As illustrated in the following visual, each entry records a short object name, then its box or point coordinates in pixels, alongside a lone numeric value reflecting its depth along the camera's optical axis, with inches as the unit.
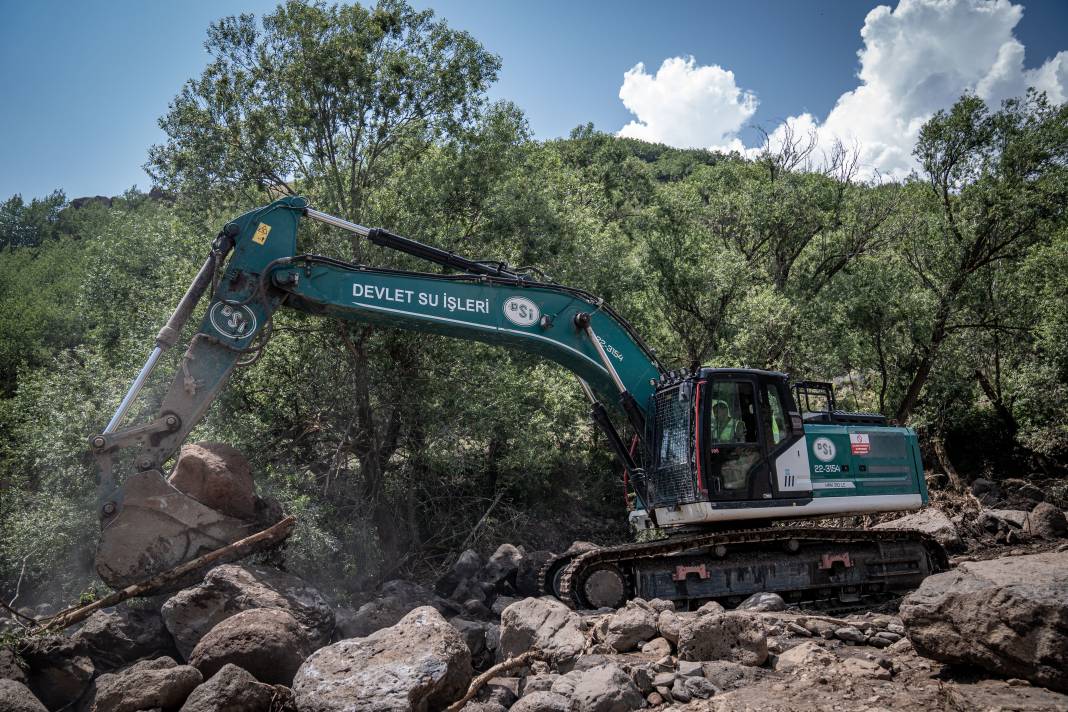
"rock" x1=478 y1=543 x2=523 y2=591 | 388.2
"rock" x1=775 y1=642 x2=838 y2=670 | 228.4
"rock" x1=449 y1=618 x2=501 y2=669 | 275.0
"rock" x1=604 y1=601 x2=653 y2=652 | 254.5
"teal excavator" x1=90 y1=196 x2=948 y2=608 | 274.7
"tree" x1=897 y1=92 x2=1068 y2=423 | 637.9
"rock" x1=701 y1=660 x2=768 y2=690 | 218.1
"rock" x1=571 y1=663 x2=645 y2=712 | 197.2
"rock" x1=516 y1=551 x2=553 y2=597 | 384.8
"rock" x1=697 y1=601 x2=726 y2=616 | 283.9
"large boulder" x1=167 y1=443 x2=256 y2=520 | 291.4
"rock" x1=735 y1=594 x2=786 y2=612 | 301.2
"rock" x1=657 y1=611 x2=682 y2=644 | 249.0
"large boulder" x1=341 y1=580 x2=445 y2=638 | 294.4
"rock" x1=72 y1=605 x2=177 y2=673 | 263.4
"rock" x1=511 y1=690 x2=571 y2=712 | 193.8
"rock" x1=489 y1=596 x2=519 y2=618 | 345.7
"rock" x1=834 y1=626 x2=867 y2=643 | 259.9
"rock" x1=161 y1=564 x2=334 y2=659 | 263.3
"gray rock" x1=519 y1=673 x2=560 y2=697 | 217.4
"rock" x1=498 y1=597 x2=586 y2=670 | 245.0
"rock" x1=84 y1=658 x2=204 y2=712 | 206.7
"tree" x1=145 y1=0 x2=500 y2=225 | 463.8
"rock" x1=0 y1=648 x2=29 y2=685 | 232.5
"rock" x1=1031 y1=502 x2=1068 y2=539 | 479.4
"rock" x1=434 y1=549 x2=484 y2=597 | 388.2
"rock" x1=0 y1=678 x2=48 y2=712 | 208.4
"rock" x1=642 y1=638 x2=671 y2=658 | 245.8
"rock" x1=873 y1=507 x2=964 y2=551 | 449.1
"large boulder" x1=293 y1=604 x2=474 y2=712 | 196.1
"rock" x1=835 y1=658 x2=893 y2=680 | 211.9
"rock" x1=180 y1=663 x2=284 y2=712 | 199.0
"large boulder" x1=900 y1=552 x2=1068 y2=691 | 182.5
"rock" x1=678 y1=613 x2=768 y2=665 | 235.3
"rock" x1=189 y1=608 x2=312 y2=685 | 228.5
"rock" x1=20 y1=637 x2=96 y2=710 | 245.3
